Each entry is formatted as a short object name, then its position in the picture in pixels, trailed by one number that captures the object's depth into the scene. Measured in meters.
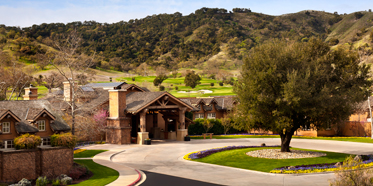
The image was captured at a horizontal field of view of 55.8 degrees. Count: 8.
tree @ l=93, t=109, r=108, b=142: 39.91
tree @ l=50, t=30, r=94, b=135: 32.23
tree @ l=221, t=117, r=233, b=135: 50.94
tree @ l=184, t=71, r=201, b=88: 105.00
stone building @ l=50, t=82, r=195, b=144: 39.50
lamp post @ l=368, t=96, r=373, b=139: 44.23
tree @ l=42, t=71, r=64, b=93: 70.49
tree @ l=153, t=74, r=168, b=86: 102.00
